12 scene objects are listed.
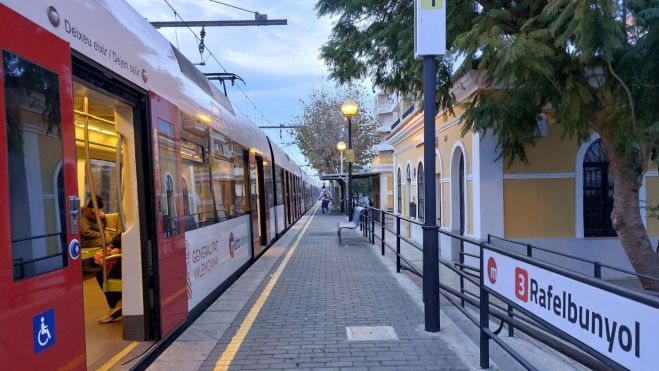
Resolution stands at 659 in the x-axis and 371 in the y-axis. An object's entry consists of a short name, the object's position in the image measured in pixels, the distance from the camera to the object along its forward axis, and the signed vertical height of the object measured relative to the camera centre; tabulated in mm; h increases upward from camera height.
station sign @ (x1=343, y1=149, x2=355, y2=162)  19000 +626
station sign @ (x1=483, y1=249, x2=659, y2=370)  2223 -789
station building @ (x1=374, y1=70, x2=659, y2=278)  11164 -681
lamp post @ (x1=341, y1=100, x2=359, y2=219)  18109 +2131
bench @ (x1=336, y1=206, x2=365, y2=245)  14711 -1472
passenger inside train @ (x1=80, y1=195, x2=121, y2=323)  5421 -928
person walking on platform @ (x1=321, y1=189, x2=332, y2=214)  35631 -2037
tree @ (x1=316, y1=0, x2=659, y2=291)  5988 +1339
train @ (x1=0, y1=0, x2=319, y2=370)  2709 -3
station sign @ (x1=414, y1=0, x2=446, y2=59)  5410 +1498
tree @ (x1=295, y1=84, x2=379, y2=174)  37219 +3149
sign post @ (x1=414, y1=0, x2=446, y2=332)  5418 +736
